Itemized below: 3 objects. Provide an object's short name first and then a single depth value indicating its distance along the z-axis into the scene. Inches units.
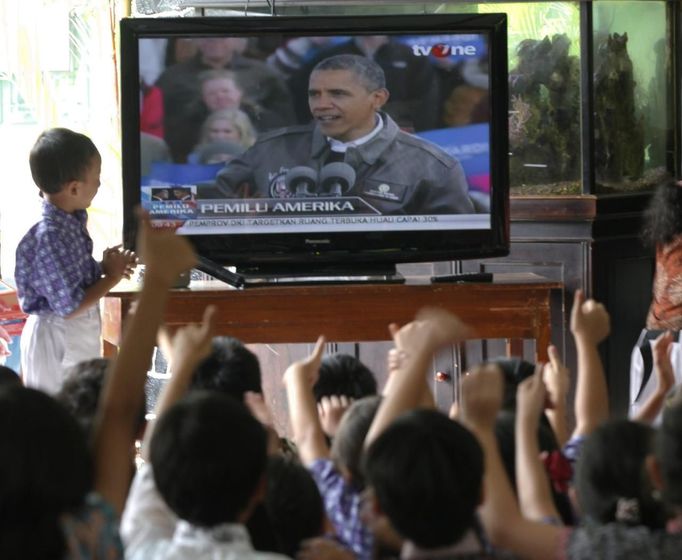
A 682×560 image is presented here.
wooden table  321.4
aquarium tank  386.6
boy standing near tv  307.0
